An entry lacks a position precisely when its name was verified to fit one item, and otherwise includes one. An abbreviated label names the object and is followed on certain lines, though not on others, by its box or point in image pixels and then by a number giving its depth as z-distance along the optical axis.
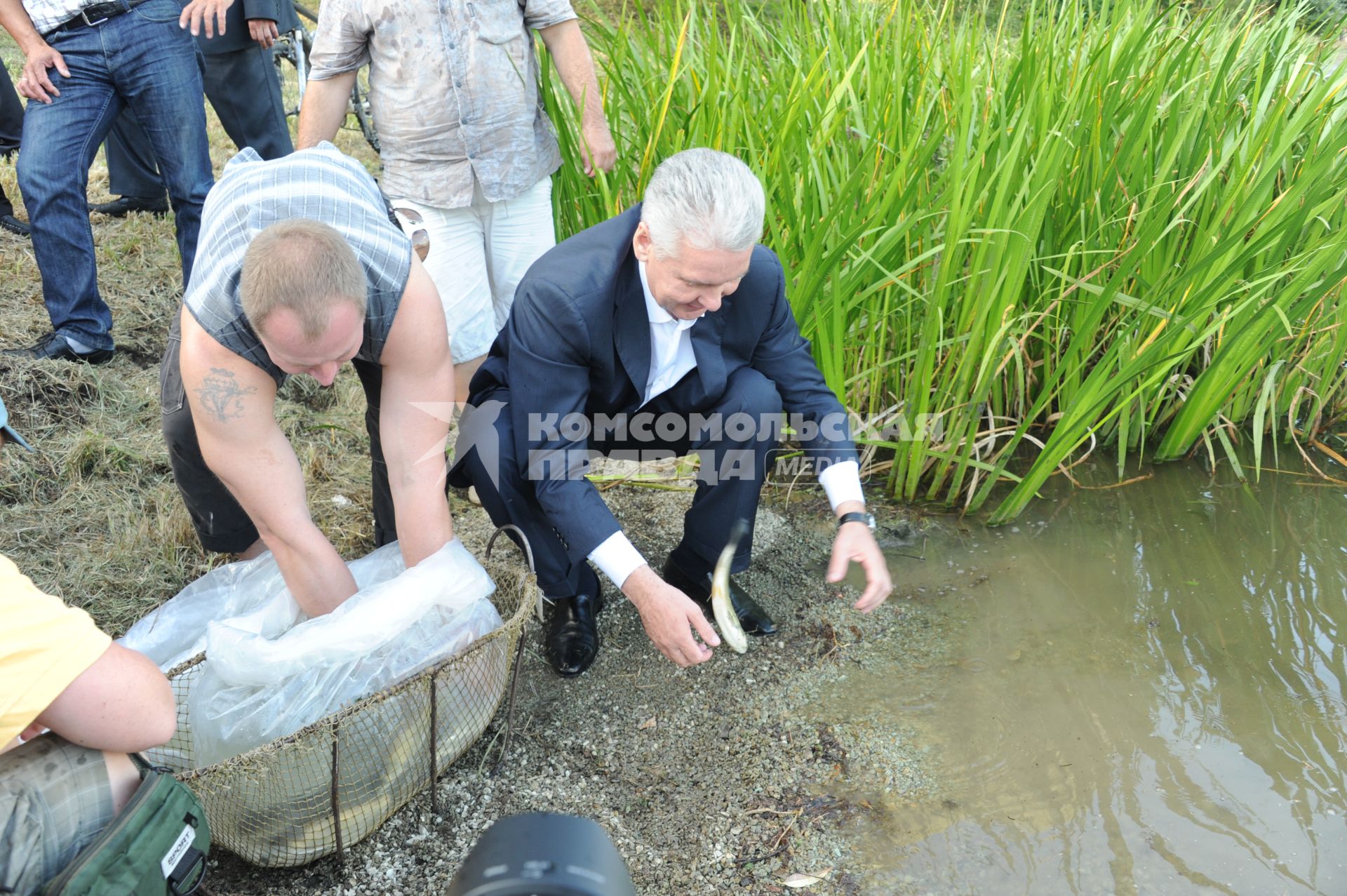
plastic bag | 1.48
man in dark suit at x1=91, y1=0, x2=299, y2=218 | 3.19
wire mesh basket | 1.35
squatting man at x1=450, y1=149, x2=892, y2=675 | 1.57
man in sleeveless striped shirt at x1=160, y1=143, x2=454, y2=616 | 1.34
